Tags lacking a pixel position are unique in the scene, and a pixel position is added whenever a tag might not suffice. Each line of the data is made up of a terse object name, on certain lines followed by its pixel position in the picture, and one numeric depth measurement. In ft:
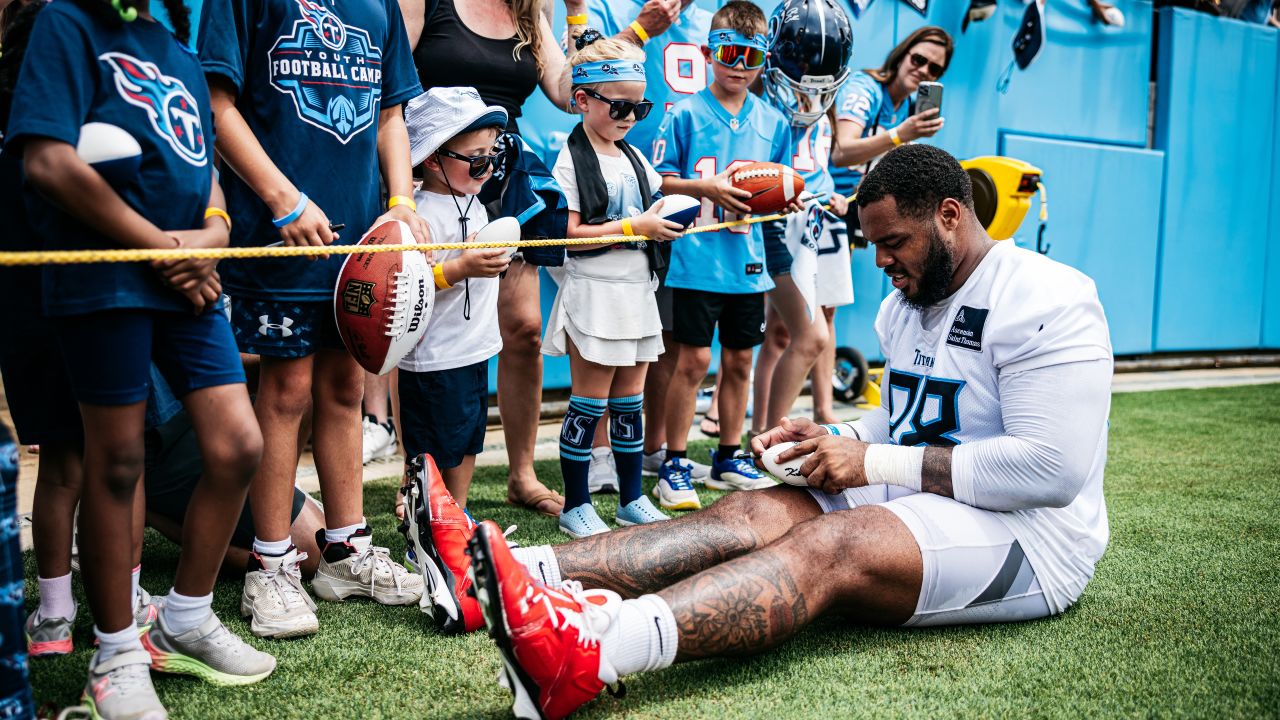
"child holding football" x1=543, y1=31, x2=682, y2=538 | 11.14
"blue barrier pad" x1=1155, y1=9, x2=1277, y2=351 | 28.71
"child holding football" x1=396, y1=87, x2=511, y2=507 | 9.84
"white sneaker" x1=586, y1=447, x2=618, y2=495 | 13.25
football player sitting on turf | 6.79
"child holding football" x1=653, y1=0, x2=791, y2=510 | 13.01
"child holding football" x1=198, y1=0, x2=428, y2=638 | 7.80
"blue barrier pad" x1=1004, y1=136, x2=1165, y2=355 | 26.30
